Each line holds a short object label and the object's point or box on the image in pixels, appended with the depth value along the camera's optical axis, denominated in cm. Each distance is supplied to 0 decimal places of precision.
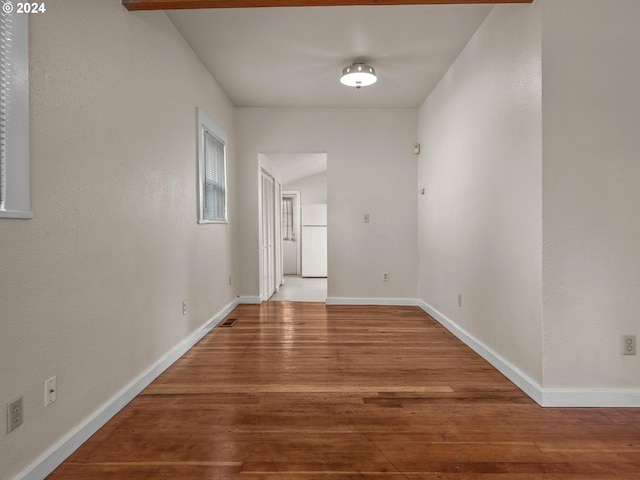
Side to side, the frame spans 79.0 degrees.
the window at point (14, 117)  139
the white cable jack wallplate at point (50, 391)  159
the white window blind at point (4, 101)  138
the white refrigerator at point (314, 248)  847
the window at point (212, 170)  363
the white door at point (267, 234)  552
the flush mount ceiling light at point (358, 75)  361
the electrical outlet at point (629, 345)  216
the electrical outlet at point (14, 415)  141
